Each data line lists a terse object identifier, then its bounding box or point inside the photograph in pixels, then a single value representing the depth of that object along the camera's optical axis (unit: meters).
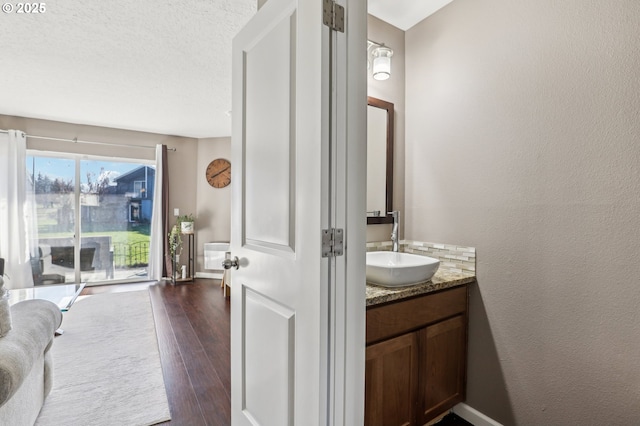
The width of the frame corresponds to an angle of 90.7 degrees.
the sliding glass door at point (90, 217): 4.51
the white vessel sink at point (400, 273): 1.35
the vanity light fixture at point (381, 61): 1.85
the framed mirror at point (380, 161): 1.95
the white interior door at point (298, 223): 0.95
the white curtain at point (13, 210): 4.06
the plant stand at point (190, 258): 5.28
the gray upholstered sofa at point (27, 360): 1.15
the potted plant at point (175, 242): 5.14
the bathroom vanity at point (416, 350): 1.30
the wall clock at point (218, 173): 5.45
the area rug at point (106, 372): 1.80
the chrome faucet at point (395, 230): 1.83
